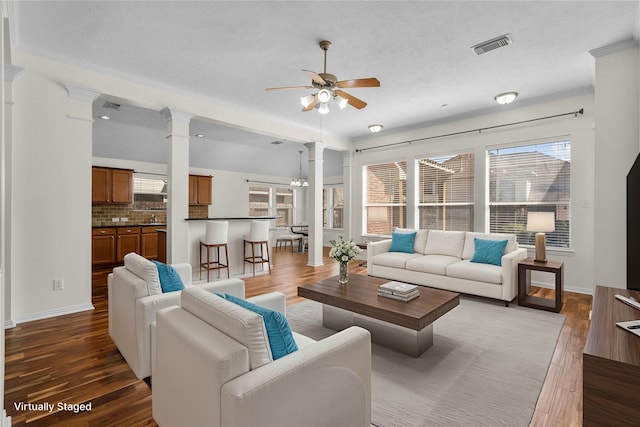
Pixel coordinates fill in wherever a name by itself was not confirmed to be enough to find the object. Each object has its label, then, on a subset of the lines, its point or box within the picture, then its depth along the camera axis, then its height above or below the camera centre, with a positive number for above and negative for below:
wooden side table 3.73 -0.92
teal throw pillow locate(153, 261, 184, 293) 2.50 -0.55
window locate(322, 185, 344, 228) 9.88 +0.20
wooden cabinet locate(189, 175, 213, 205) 8.04 +0.56
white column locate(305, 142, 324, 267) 6.57 +0.22
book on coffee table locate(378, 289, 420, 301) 2.79 -0.77
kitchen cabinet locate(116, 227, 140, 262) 6.79 -0.67
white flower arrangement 3.28 -0.42
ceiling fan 3.00 +1.23
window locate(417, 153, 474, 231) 5.80 +0.38
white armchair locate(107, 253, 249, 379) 2.22 -0.70
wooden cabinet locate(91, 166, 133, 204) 6.66 +0.56
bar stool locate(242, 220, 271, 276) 5.46 -0.52
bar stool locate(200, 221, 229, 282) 4.91 -0.47
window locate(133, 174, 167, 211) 7.62 +0.45
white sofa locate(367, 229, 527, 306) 3.99 -0.77
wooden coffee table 2.50 -0.83
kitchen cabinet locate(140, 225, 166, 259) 7.20 -0.71
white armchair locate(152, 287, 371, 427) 1.20 -0.70
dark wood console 1.21 -0.68
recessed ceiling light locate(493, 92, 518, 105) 4.38 +1.63
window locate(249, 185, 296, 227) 9.73 +0.29
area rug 1.90 -1.22
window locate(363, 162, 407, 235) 6.89 +0.33
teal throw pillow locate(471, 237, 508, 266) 4.29 -0.55
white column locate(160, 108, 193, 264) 4.50 +0.39
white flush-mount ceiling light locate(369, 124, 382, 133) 5.89 +1.60
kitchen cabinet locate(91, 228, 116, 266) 6.47 -0.75
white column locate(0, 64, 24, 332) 3.09 +0.38
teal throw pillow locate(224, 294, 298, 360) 1.42 -0.57
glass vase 3.38 -0.70
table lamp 4.06 -0.18
